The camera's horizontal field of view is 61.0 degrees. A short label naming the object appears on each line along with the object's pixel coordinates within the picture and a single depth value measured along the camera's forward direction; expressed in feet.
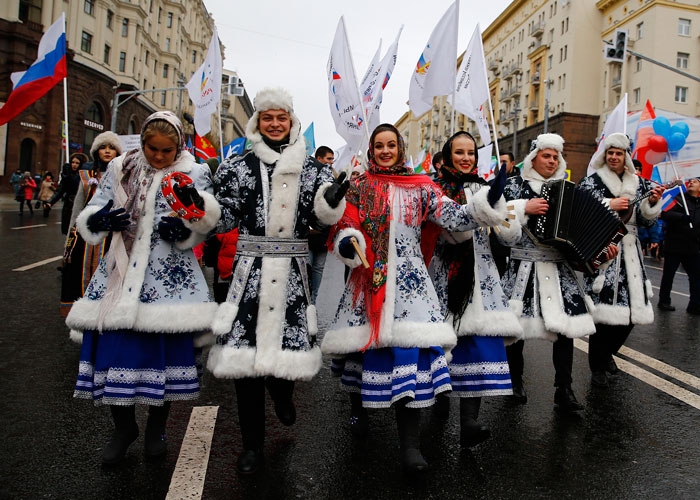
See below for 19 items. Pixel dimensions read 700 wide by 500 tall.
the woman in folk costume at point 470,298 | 12.12
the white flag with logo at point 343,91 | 22.87
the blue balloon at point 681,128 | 25.80
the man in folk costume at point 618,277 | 16.67
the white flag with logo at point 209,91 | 31.86
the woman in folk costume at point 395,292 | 10.78
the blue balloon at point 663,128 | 24.81
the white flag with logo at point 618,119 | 23.20
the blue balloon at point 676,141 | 24.44
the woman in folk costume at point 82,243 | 17.78
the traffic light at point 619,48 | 53.52
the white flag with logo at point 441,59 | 21.56
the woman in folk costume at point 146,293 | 10.66
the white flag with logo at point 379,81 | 26.96
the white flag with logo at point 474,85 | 26.20
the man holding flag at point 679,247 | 30.48
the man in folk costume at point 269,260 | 10.57
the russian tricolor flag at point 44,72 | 30.37
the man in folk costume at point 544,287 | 14.28
